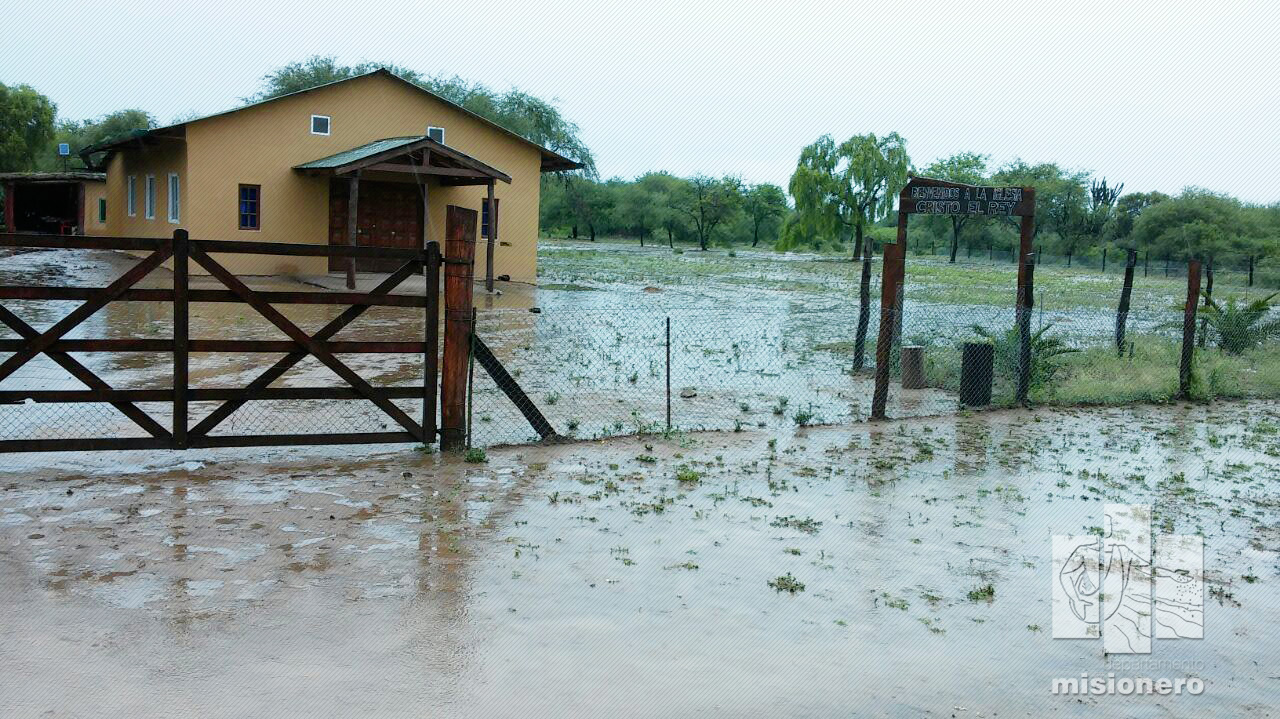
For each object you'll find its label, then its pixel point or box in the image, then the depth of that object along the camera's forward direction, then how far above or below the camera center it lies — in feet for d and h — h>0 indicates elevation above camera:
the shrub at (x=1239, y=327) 59.16 -2.70
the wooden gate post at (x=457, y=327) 31.55 -2.44
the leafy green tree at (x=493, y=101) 190.80 +24.31
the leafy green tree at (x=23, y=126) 193.26 +16.85
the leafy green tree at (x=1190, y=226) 212.84 +9.40
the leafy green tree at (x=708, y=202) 322.14 +14.53
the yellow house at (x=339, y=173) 101.19 +5.87
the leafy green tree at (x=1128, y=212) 264.72 +14.33
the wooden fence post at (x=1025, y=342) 44.42 -2.98
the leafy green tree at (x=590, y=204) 341.62 +13.08
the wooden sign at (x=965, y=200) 47.67 +2.70
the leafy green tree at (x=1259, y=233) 194.69 +8.28
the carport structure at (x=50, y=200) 148.87 +3.49
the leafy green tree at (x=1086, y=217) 274.57 +12.82
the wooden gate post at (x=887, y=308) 40.34 -1.84
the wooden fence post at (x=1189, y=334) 47.06 -2.54
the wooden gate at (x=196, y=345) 28.32 -3.00
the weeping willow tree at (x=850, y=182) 236.22 +15.90
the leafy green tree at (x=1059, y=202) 282.36 +16.35
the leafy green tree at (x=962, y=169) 320.33 +27.32
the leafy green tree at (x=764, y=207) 367.66 +15.66
